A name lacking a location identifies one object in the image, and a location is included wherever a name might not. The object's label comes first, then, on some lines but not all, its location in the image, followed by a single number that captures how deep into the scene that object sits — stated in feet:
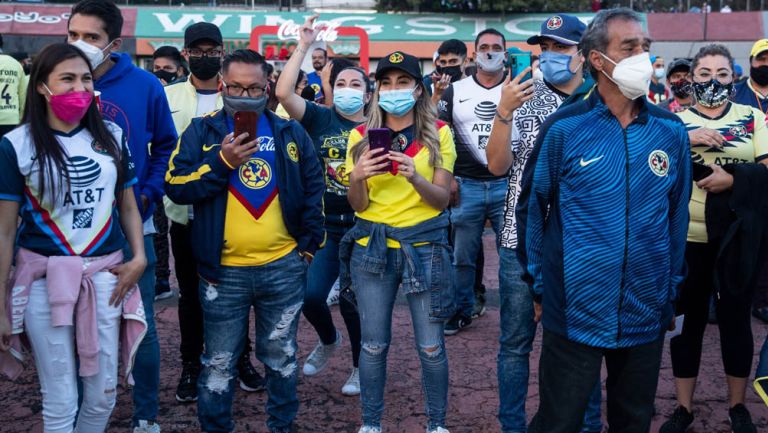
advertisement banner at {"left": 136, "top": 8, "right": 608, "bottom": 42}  98.19
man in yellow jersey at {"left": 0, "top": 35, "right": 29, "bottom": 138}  19.56
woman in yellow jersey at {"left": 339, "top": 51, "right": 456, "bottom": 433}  13.53
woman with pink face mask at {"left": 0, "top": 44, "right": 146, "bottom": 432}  11.06
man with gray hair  10.20
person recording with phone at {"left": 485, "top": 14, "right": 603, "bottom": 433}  13.03
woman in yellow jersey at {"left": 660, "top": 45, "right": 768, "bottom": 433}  14.51
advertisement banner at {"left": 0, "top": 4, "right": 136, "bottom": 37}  94.38
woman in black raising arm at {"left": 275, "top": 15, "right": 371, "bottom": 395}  16.57
